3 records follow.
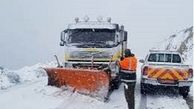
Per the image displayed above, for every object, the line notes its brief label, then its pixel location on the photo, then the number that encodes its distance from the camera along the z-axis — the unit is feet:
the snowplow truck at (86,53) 23.02
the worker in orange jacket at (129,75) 17.67
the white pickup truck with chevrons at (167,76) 23.00
